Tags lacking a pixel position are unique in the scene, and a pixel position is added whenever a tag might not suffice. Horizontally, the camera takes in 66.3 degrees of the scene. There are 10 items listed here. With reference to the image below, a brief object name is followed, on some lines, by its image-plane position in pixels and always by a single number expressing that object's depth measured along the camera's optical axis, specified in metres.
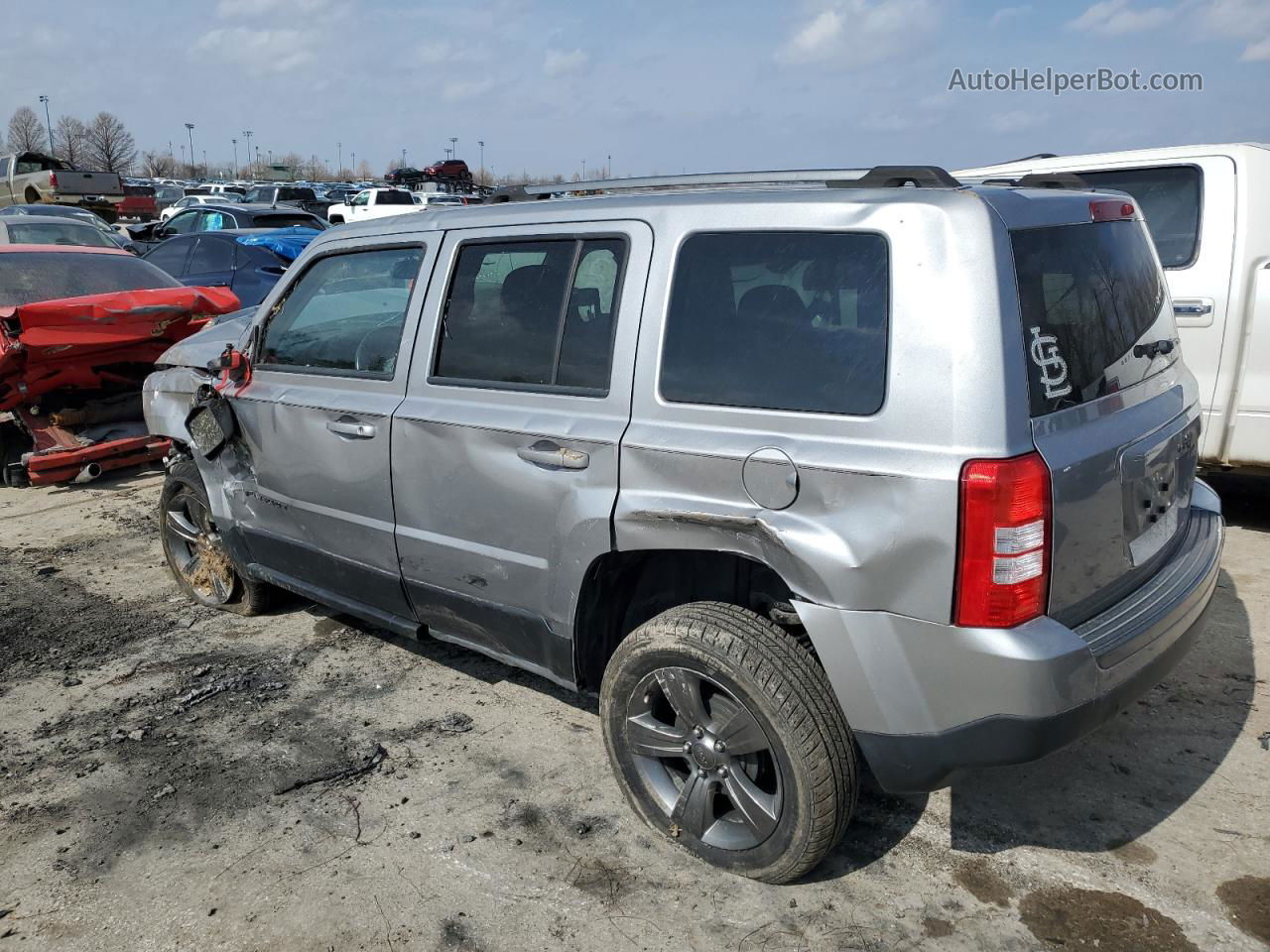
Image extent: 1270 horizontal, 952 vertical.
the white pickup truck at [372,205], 21.55
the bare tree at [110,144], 78.88
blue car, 11.22
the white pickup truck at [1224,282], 5.18
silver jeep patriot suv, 2.29
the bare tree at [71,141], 82.19
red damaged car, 6.64
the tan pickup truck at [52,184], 27.64
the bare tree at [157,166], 109.38
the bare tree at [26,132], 88.94
